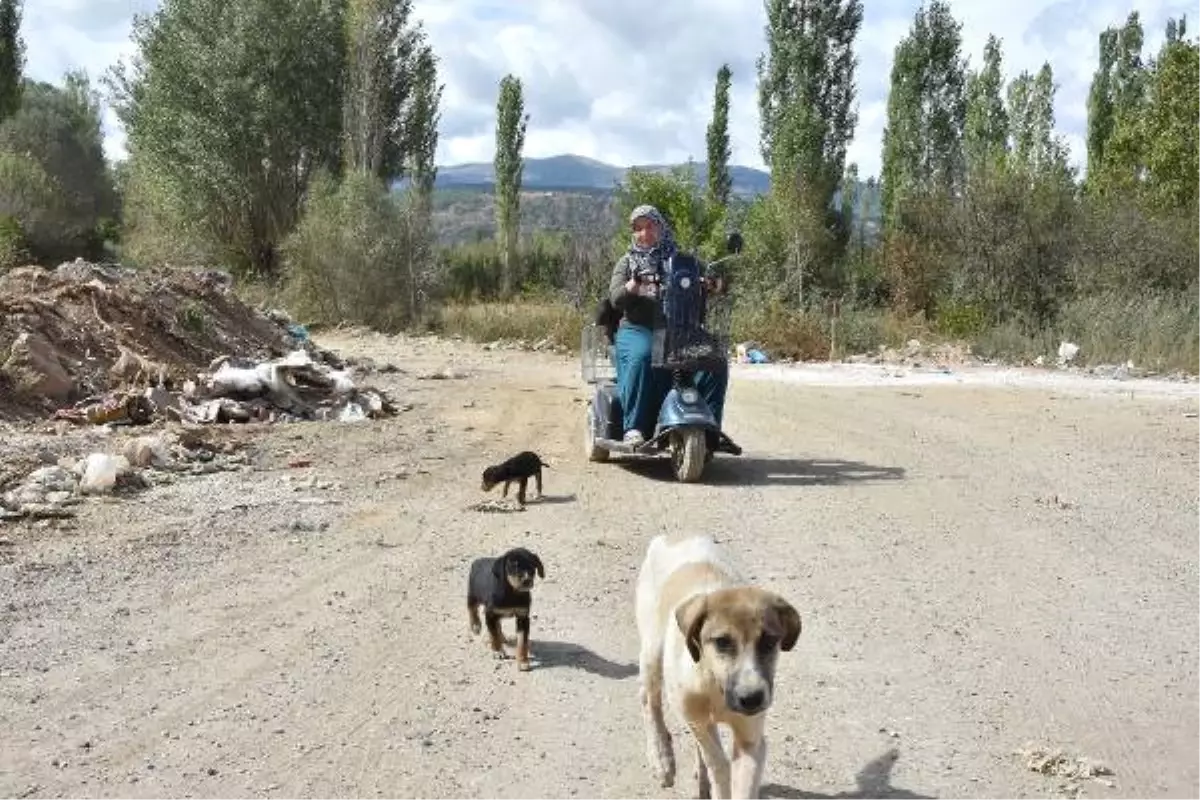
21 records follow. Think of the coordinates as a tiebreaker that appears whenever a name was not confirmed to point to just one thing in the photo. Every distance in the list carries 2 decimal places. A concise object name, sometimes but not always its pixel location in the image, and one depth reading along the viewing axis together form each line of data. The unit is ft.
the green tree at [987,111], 139.67
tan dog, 13.16
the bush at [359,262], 100.68
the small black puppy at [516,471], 33.27
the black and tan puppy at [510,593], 20.75
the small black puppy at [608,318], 39.19
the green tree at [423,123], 126.52
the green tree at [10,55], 151.23
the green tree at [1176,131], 94.43
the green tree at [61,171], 138.41
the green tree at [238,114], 118.83
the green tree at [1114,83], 144.25
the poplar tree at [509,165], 139.33
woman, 37.83
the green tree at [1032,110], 149.07
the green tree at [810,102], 119.65
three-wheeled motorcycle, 36.65
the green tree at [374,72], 117.39
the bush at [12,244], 82.28
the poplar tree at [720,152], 134.82
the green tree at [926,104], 134.82
